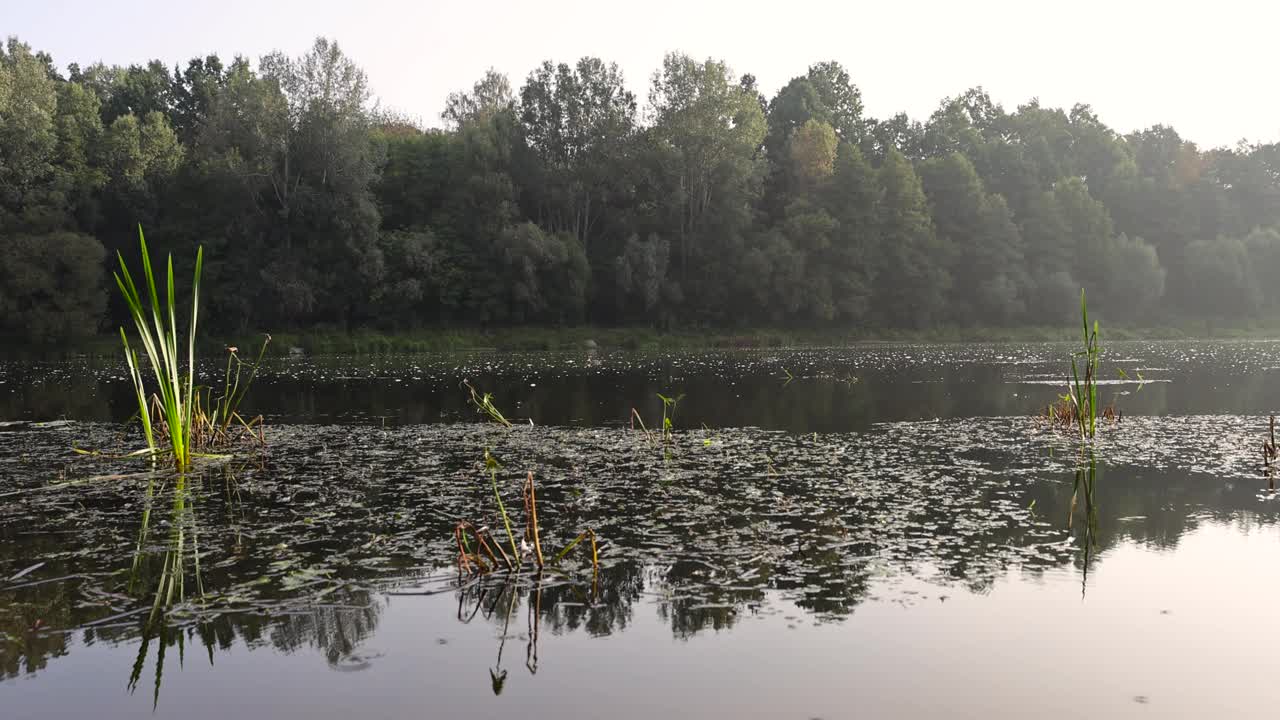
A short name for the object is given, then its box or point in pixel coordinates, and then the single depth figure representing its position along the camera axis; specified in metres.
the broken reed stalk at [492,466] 12.41
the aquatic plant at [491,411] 16.87
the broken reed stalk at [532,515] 7.81
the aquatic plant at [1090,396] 13.83
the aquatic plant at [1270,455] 12.92
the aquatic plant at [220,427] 14.76
